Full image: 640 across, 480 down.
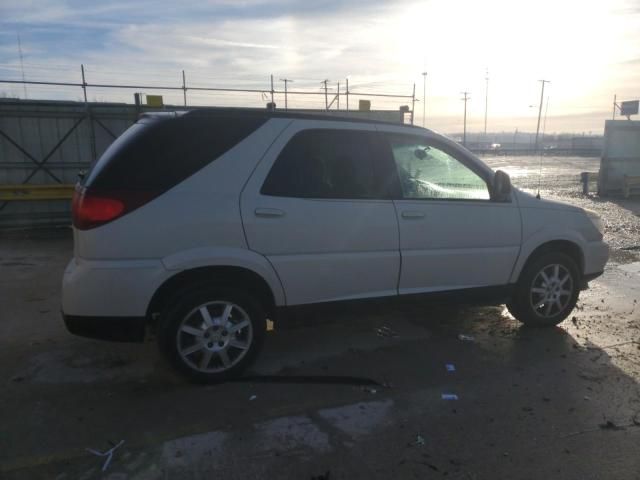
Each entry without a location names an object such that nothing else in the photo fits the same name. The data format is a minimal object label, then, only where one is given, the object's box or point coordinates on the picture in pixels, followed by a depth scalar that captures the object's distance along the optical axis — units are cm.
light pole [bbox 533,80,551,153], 3748
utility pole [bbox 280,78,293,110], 1510
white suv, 349
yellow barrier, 982
